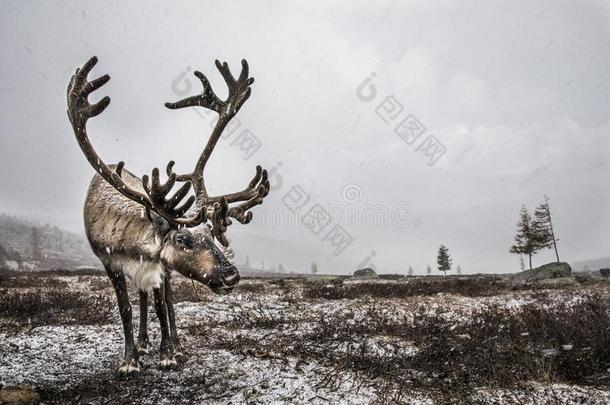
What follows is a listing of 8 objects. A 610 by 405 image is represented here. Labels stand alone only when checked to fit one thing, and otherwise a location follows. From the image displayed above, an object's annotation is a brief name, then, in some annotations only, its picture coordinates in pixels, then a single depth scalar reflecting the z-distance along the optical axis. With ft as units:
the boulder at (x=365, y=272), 110.47
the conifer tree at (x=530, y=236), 144.36
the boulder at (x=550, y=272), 77.00
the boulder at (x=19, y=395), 11.00
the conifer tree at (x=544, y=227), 145.38
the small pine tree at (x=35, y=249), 253.90
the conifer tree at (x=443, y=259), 180.34
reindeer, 14.11
